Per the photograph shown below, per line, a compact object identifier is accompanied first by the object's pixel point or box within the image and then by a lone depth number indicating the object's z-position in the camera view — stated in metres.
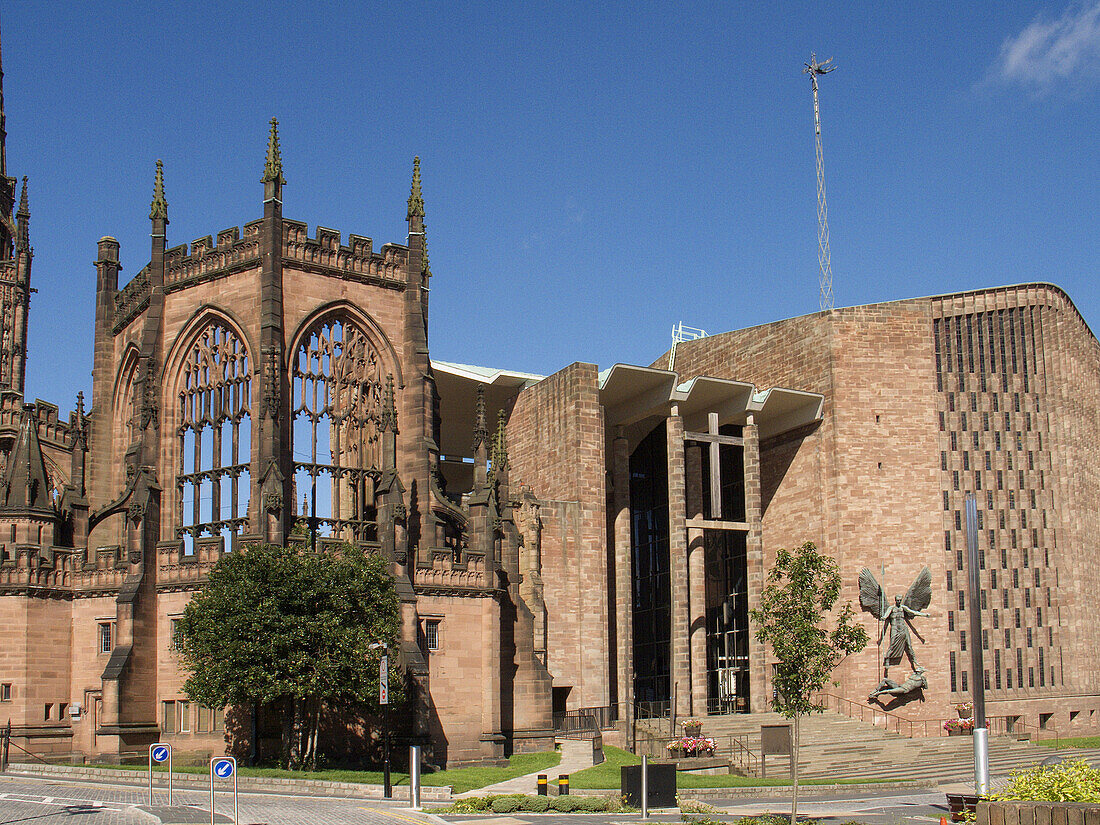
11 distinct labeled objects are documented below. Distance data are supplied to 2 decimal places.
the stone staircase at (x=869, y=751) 40.41
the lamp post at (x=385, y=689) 29.28
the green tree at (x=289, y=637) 34.47
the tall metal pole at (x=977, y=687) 19.86
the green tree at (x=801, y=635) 24.56
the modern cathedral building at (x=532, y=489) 40.16
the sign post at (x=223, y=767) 20.44
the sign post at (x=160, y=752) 22.89
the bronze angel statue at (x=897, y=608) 52.06
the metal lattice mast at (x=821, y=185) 61.44
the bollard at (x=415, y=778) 26.28
